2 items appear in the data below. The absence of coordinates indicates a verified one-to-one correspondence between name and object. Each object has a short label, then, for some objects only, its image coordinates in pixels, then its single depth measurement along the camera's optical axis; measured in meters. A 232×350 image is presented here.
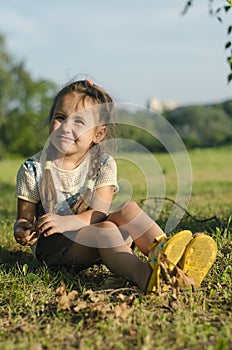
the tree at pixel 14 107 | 39.34
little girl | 2.82
